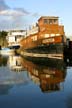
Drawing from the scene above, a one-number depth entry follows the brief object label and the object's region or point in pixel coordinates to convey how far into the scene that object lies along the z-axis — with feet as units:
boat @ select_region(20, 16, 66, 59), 69.46
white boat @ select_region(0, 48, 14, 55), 141.23
